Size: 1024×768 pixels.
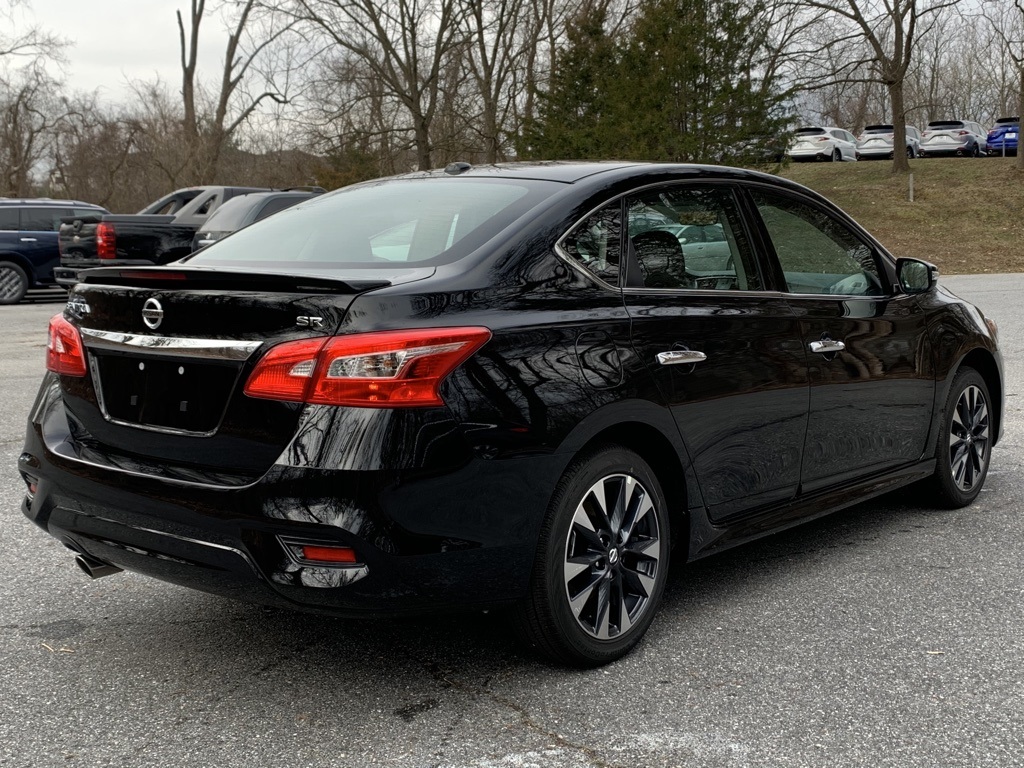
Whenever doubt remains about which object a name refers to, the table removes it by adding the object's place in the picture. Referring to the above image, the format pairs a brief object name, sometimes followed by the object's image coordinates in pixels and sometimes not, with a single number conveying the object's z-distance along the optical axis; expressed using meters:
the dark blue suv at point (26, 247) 19.56
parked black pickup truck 16.62
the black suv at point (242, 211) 14.80
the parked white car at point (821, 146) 47.44
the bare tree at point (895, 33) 36.47
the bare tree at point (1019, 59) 38.56
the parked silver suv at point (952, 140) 48.72
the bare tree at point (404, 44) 33.12
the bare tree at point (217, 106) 42.38
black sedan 2.96
